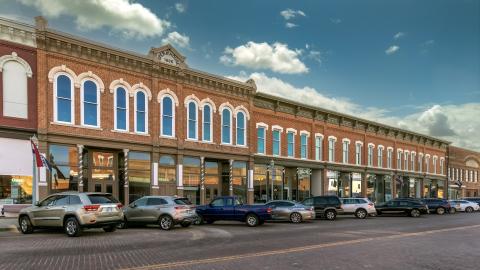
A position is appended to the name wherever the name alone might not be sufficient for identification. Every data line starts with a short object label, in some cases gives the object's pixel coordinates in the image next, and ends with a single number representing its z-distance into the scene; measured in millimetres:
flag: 21141
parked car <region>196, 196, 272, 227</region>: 22172
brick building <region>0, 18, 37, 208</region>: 23188
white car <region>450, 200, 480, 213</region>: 43450
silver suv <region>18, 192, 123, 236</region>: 16219
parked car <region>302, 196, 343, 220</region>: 28750
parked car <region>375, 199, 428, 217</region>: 33312
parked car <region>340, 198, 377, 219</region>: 30625
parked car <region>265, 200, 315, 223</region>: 25078
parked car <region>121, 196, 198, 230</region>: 19781
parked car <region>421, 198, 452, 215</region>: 38656
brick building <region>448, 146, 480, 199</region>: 71625
